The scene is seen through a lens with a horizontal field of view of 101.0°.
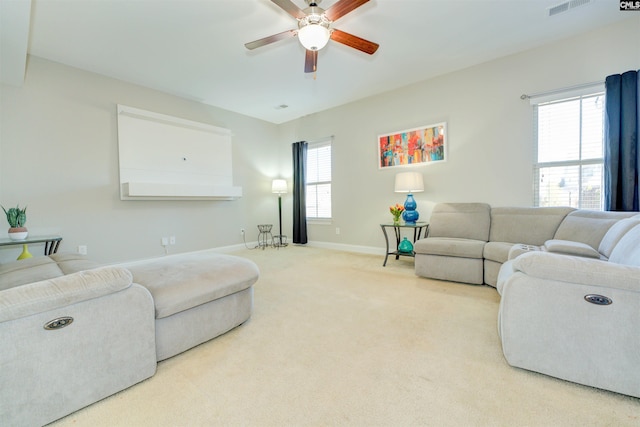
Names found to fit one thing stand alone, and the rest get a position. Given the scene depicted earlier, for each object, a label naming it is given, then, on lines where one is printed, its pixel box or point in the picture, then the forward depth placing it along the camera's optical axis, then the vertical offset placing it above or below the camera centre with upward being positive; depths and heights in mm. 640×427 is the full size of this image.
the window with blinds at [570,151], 3000 +595
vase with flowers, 3938 -125
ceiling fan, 2098 +1566
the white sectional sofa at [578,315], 1253 -586
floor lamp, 5773 +349
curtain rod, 2964 +1319
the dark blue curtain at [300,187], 5699 +386
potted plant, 2852 -152
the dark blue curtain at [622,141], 2662 +606
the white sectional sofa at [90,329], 1079 -606
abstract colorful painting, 4020 +924
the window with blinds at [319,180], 5457 +518
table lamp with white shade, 3898 +241
